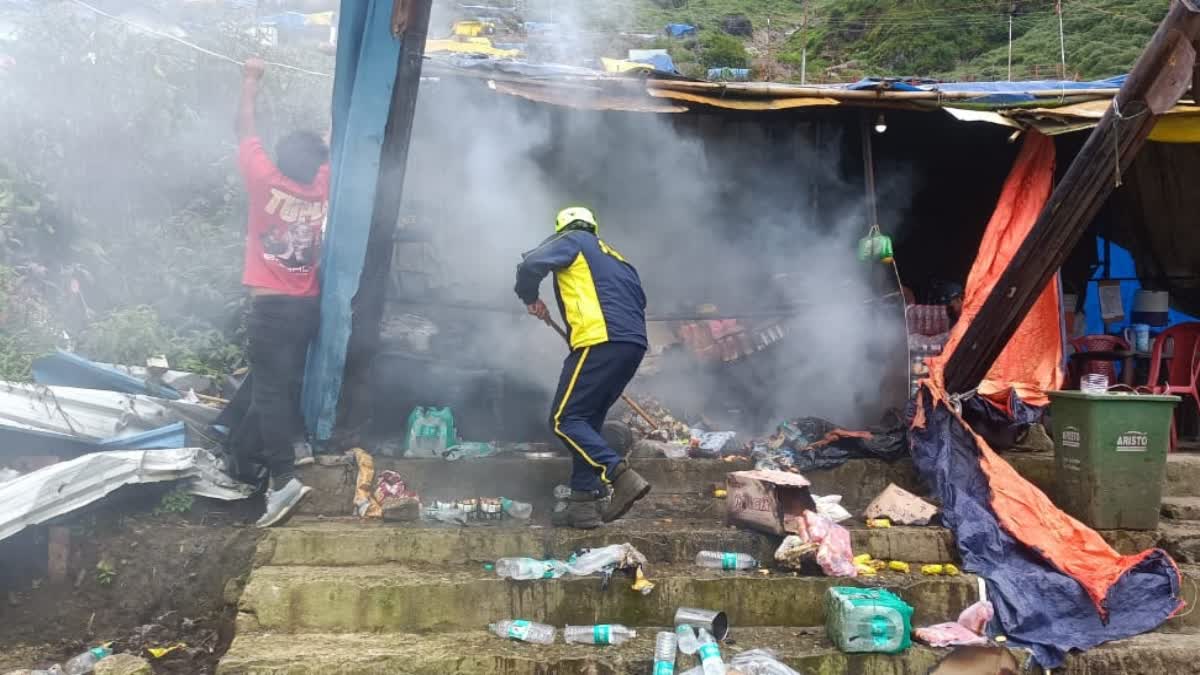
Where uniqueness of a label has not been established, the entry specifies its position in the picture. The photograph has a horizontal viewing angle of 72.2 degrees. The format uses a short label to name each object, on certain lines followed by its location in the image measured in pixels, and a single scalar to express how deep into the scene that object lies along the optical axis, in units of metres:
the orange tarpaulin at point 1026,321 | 5.97
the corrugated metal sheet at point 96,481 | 4.38
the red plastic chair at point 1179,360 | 7.14
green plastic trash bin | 5.16
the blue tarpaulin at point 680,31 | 23.55
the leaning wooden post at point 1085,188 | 5.02
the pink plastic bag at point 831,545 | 4.77
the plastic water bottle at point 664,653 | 4.04
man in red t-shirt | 5.29
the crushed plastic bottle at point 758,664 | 4.07
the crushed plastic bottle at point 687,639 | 4.19
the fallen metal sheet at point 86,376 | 5.51
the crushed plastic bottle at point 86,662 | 4.05
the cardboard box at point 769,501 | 4.98
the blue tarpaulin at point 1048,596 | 4.57
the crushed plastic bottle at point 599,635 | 4.31
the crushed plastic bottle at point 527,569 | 4.59
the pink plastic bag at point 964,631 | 4.44
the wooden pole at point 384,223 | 4.98
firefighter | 4.89
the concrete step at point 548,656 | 3.96
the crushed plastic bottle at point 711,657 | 3.98
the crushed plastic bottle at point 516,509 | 5.28
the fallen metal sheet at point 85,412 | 4.94
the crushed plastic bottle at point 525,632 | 4.32
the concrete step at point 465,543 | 4.80
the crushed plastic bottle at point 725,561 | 4.85
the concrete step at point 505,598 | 4.38
